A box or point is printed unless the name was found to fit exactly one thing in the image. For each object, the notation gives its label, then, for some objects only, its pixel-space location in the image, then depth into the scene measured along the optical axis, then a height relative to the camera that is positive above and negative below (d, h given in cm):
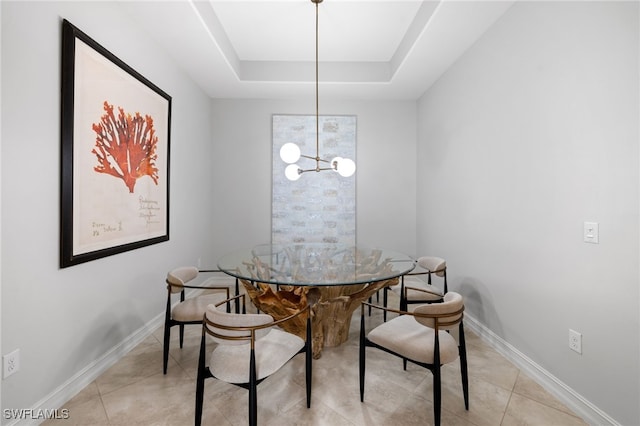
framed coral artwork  172 +41
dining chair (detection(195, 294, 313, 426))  131 -71
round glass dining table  188 -42
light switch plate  157 -10
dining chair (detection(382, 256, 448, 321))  229 -67
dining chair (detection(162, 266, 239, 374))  199 -67
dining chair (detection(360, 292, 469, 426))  144 -69
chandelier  237 +43
